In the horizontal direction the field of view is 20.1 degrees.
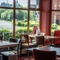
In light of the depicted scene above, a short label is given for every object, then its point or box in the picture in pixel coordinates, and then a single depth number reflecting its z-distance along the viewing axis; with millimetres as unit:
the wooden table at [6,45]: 4163
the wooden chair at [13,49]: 4816
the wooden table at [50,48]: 3573
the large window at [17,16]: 7176
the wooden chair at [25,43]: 6764
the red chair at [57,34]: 7737
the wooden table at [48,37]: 6782
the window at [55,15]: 8149
